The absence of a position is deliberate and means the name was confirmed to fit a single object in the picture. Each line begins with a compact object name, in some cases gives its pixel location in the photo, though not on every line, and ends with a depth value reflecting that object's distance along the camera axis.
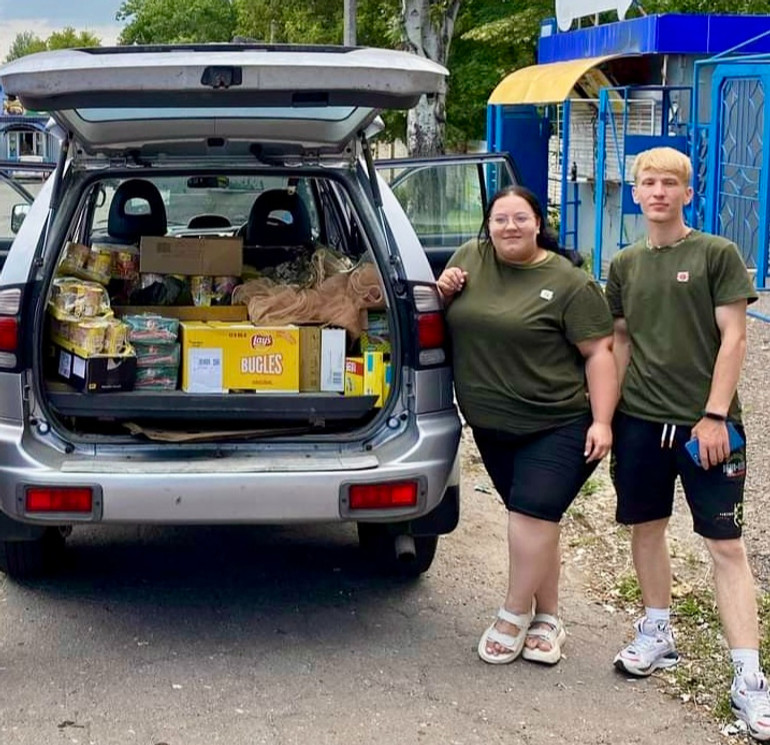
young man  4.06
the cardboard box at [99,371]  4.57
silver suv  4.10
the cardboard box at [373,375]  4.71
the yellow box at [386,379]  4.68
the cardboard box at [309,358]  4.81
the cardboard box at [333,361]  4.79
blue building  12.31
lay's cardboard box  4.76
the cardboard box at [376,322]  4.89
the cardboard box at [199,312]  5.05
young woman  4.38
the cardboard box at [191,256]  5.21
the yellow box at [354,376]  4.75
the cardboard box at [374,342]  4.80
